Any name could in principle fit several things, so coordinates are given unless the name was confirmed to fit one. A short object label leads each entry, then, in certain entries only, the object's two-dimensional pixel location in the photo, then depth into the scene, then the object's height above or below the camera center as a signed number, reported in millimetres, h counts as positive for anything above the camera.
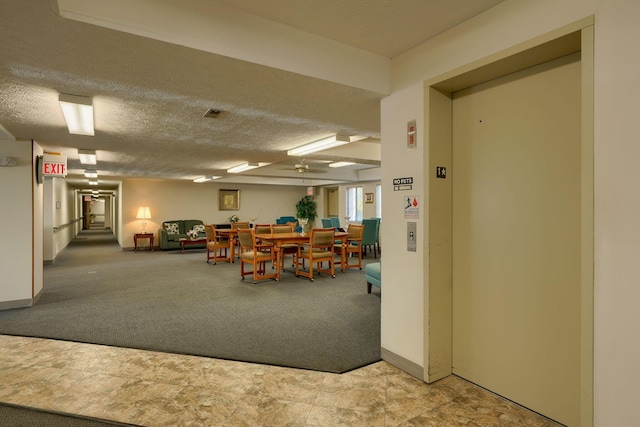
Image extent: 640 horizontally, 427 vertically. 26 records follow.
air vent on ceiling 3234 +984
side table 10117 -819
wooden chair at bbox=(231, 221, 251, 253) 8195 -366
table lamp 10203 -66
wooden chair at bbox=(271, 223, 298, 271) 6461 -701
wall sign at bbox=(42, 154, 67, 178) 4570 +641
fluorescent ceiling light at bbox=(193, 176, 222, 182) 9873 +998
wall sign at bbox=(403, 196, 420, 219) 2438 +20
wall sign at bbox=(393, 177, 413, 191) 2496 +202
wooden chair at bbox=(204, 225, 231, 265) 7555 -769
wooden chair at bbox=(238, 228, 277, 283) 5659 -797
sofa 10148 -677
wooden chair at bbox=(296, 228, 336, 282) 5851 -696
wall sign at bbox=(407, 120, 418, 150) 2465 +557
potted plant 12969 +44
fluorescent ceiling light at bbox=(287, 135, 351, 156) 4551 +972
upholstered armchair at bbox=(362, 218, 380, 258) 7754 -527
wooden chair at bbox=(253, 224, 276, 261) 6816 -411
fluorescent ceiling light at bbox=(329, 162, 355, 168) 7613 +1090
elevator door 1903 -181
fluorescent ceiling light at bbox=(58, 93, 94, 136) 2736 +918
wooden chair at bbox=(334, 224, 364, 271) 6730 -778
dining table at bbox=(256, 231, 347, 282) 5781 -525
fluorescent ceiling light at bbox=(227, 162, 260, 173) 7191 +996
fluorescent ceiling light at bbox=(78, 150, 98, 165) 5345 +937
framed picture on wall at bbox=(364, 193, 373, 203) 10738 +404
